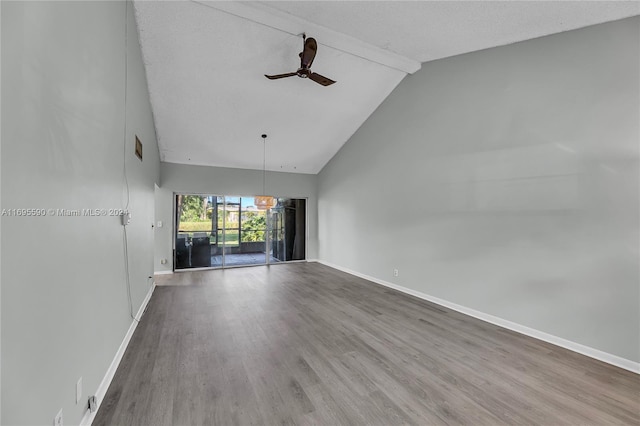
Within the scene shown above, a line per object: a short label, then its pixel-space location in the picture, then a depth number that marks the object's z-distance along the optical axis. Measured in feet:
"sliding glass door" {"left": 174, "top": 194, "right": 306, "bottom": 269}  22.54
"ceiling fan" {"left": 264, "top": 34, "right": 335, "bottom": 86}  10.39
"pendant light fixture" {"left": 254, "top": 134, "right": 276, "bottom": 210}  20.97
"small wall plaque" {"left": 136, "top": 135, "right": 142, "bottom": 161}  11.01
